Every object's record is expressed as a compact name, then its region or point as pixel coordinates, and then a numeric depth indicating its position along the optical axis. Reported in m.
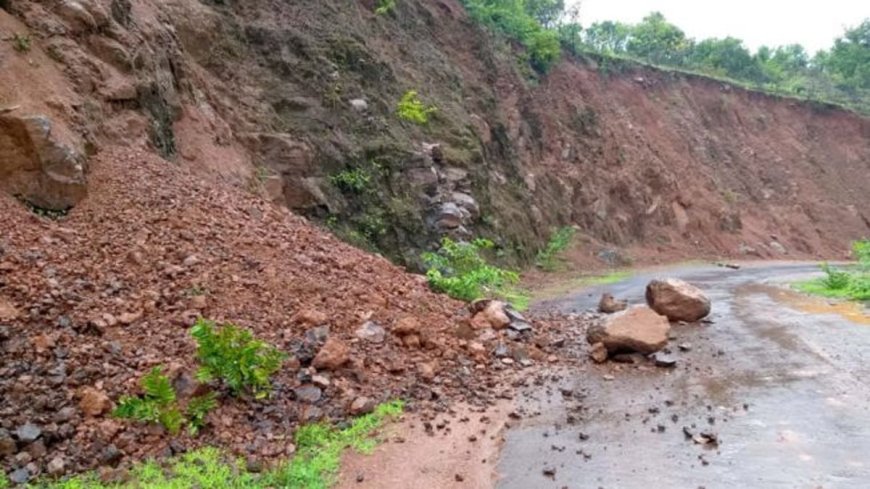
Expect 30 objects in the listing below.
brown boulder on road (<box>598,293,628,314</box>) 12.38
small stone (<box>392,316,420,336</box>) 8.17
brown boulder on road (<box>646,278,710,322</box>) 11.00
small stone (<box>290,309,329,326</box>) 7.67
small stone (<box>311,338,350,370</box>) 6.99
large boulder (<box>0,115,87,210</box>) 7.72
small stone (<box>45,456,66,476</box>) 4.98
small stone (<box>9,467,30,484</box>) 4.82
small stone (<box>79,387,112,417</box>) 5.52
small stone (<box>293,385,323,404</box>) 6.52
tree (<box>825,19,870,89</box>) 48.47
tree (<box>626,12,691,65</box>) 44.50
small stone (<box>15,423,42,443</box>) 5.14
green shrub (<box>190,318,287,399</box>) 6.09
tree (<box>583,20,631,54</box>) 47.81
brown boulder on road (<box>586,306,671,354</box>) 8.48
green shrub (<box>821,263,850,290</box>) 15.00
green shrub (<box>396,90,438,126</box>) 18.59
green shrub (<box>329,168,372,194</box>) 14.84
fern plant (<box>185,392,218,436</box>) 5.74
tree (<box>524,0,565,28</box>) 37.72
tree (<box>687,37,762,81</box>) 46.19
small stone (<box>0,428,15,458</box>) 5.02
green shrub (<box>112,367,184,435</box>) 5.61
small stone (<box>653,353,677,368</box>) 8.20
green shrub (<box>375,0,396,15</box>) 22.06
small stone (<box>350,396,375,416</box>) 6.56
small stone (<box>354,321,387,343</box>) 7.84
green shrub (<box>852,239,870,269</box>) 19.29
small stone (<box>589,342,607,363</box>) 8.49
